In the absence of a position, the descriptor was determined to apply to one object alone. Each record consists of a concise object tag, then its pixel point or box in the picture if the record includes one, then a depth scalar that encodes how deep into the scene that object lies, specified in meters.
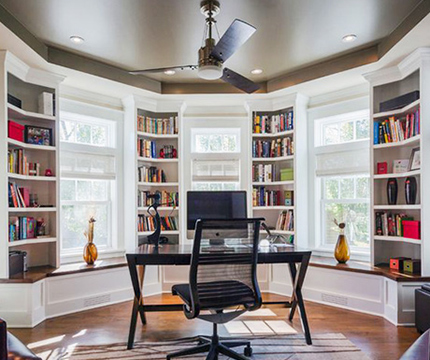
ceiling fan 2.33
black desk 3.06
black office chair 2.50
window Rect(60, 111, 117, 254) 4.53
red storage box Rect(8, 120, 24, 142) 3.59
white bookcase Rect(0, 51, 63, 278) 3.73
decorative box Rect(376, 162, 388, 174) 4.03
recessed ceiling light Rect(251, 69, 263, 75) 4.43
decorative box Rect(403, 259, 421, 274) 3.58
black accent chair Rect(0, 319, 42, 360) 1.47
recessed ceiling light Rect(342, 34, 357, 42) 3.46
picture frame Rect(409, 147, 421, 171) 3.64
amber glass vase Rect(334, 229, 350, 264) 4.20
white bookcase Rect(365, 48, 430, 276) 3.47
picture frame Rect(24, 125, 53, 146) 3.91
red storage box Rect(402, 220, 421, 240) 3.54
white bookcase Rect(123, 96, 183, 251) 4.83
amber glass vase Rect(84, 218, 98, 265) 4.25
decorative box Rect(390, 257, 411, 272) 3.67
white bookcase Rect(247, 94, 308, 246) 4.82
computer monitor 4.05
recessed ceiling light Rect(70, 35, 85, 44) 3.45
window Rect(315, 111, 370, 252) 4.50
